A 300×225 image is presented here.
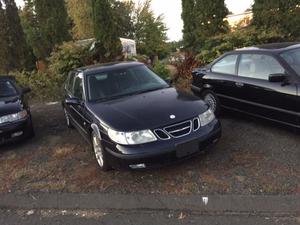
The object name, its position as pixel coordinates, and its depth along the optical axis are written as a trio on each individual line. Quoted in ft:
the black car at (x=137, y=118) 11.65
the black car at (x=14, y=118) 17.13
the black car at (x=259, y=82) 13.79
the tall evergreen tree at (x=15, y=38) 35.93
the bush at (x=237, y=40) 27.02
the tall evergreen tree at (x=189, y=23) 35.02
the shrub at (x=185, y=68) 27.64
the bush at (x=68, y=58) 31.97
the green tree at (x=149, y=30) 107.28
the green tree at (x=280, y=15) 26.98
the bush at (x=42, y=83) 31.62
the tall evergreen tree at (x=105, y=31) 32.96
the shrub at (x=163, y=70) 28.48
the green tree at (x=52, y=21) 35.59
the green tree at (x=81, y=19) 87.68
